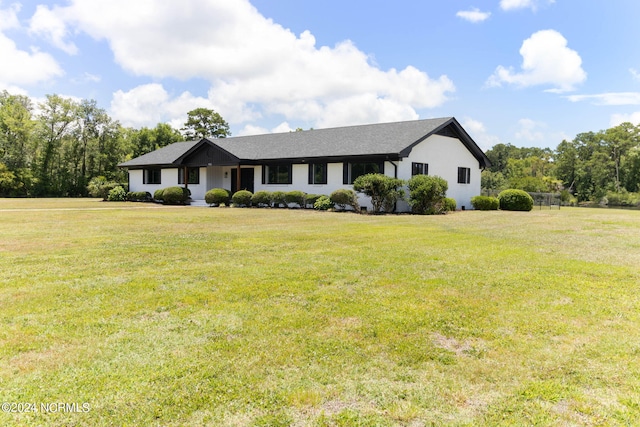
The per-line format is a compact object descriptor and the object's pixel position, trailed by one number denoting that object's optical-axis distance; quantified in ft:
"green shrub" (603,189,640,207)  149.28
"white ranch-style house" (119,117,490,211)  72.38
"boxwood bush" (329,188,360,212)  68.28
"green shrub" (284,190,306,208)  75.77
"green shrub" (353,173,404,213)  65.41
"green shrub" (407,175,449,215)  64.80
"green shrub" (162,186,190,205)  90.94
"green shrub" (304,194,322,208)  74.69
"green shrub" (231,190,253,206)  80.43
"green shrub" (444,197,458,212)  72.10
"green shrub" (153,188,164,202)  95.96
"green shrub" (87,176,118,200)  111.04
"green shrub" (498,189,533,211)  81.71
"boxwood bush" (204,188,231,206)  83.97
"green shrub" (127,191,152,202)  104.54
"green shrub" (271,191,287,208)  77.51
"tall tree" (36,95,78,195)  134.10
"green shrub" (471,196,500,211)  81.71
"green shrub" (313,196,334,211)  71.51
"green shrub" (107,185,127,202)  105.70
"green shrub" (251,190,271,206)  78.89
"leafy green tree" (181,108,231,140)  188.34
